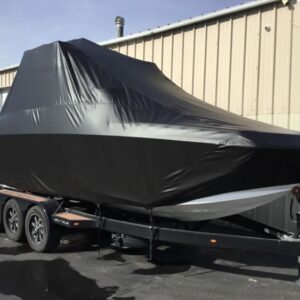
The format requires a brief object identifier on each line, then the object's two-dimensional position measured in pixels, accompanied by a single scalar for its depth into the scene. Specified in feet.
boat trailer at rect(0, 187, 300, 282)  13.06
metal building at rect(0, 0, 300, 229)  20.94
